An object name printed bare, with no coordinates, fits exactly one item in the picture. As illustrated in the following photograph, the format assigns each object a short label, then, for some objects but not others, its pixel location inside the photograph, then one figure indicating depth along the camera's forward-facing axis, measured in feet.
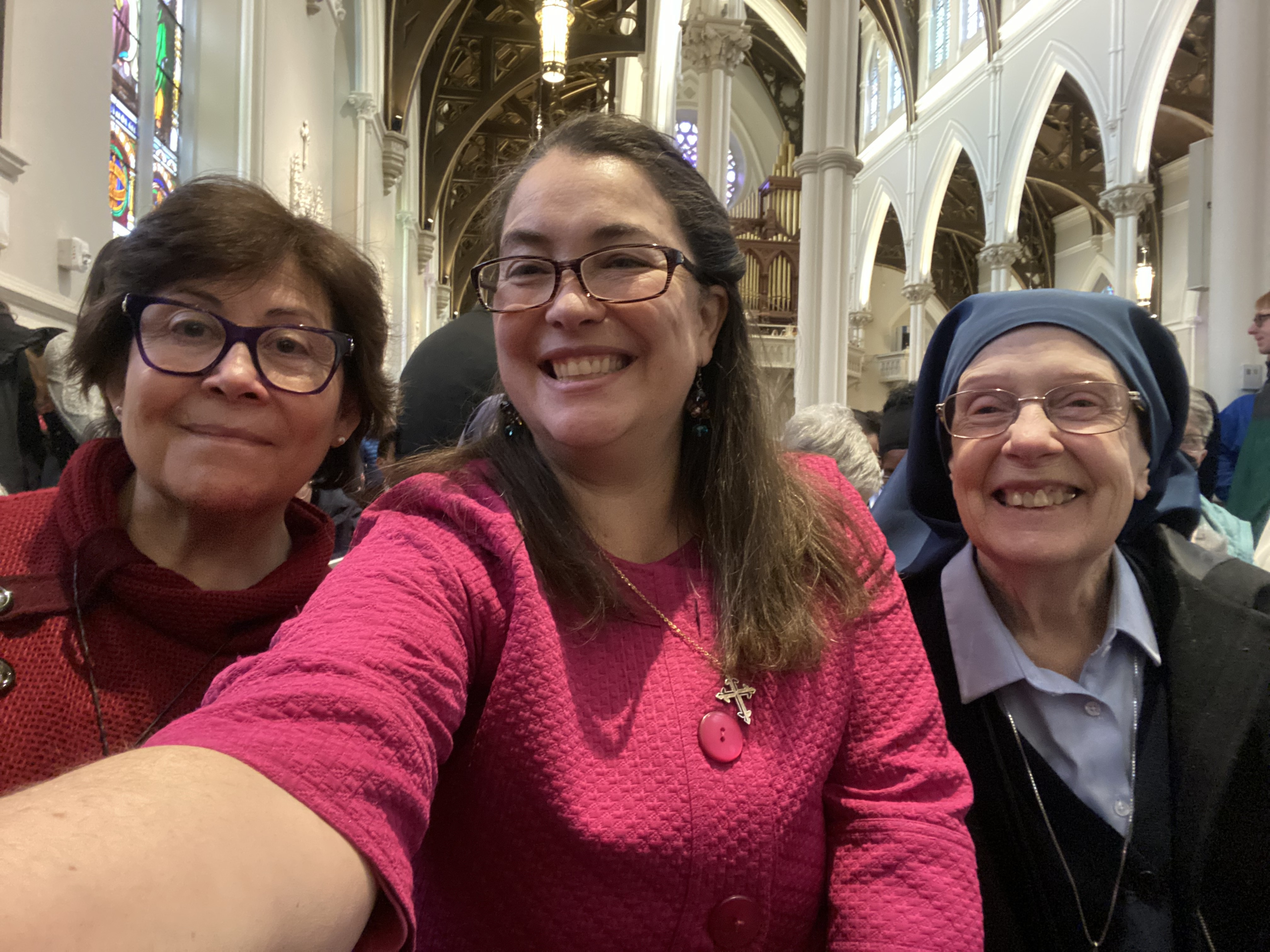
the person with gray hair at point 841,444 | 9.72
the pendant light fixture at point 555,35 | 20.72
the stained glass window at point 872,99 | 68.64
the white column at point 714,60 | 31.78
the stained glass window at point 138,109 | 16.61
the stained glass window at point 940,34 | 56.90
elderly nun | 4.14
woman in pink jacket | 2.00
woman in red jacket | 3.67
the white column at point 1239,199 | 19.29
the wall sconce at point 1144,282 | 43.50
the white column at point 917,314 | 59.82
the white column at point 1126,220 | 41.45
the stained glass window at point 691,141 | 69.51
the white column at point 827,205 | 25.68
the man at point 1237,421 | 13.16
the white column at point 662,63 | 39.86
